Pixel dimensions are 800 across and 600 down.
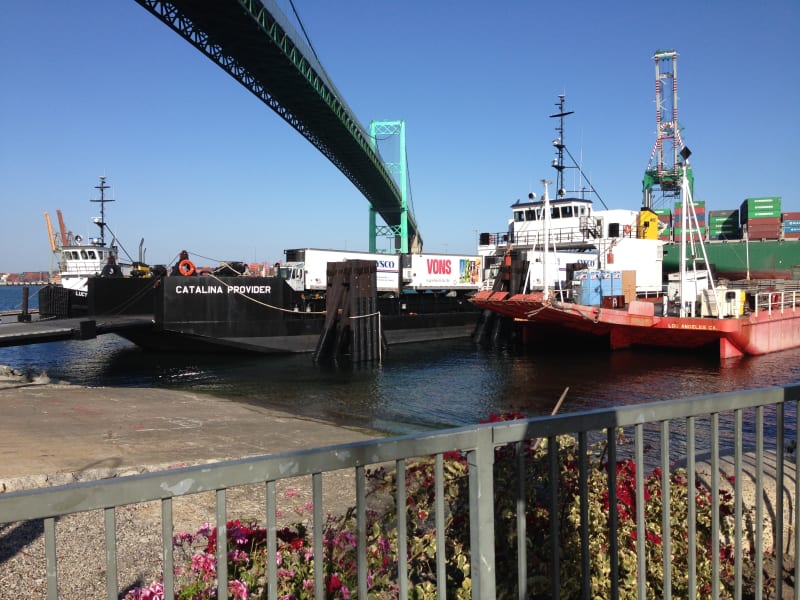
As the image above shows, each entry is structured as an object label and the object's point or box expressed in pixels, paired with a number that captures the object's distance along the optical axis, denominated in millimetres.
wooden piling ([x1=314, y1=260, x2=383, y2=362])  25047
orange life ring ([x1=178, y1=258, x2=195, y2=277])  25047
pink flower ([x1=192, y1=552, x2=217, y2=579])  2848
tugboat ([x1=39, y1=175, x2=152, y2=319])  27562
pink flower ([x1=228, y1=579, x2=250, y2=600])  2670
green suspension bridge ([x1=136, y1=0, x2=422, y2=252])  29766
